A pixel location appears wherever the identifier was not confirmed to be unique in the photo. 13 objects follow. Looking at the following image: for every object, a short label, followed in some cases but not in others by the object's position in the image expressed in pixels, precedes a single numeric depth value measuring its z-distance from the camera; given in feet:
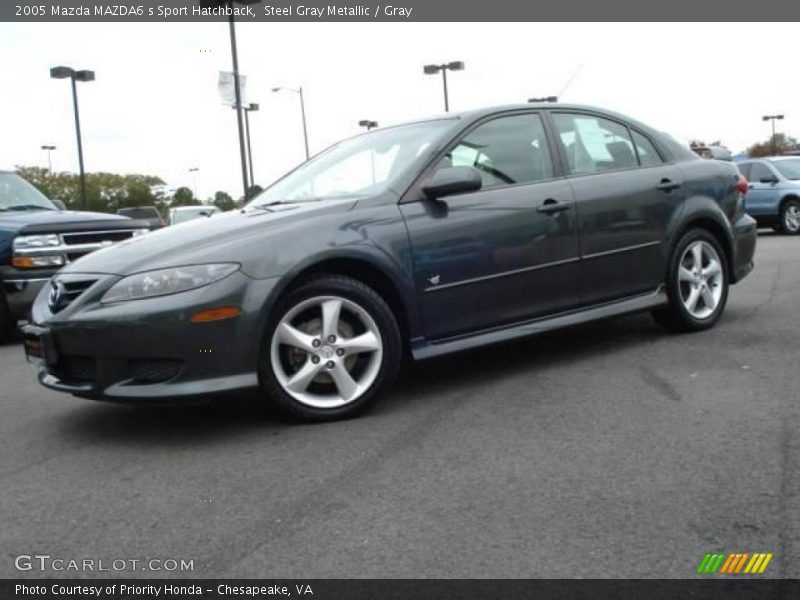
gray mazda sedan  12.73
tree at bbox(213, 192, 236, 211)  254.14
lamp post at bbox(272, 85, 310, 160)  117.50
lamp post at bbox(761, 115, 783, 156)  240.12
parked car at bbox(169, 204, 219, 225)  82.79
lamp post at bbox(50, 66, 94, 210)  95.76
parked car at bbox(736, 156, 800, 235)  56.95
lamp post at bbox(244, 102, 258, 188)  101.12
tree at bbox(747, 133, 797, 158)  269.97
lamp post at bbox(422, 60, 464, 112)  116.26
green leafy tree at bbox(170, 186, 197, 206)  299.79
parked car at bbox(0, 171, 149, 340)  24.03
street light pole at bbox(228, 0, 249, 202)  52.26
